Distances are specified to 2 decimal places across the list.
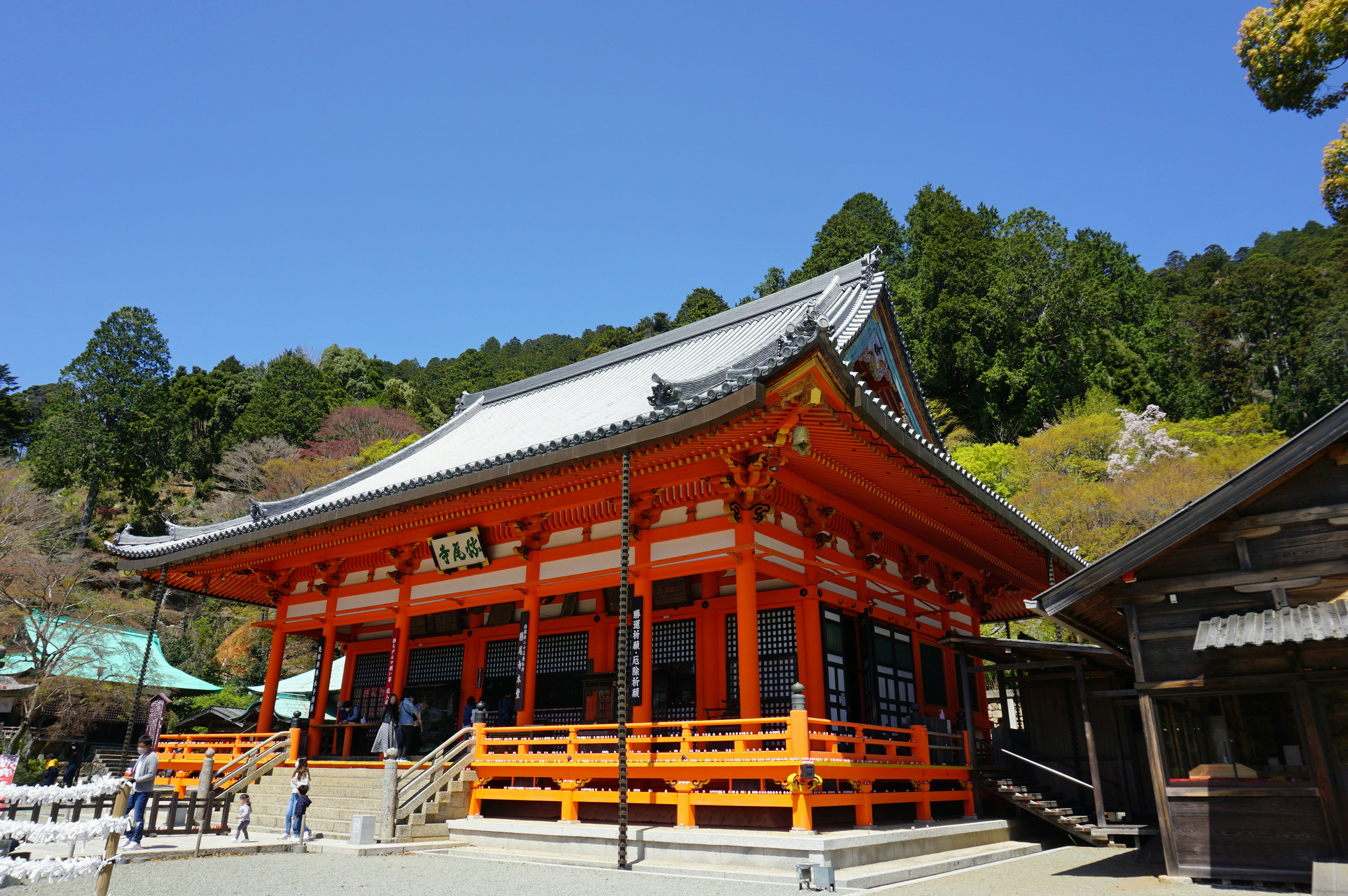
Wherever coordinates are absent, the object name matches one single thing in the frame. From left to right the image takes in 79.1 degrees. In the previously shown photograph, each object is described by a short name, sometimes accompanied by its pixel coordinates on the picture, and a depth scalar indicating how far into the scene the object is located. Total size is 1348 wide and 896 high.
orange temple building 9.83
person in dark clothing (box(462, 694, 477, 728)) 14.02
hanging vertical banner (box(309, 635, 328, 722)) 16.67
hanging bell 9.66
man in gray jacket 10.20
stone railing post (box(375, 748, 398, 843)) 10.49
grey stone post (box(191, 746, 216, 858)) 12.62
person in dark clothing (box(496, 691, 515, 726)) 14.46
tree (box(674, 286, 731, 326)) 52.50
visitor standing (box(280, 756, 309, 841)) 10.95
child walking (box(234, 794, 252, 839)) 10.83
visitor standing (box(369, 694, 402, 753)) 13.39
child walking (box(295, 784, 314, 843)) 10.77
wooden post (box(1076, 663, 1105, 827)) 11.85
